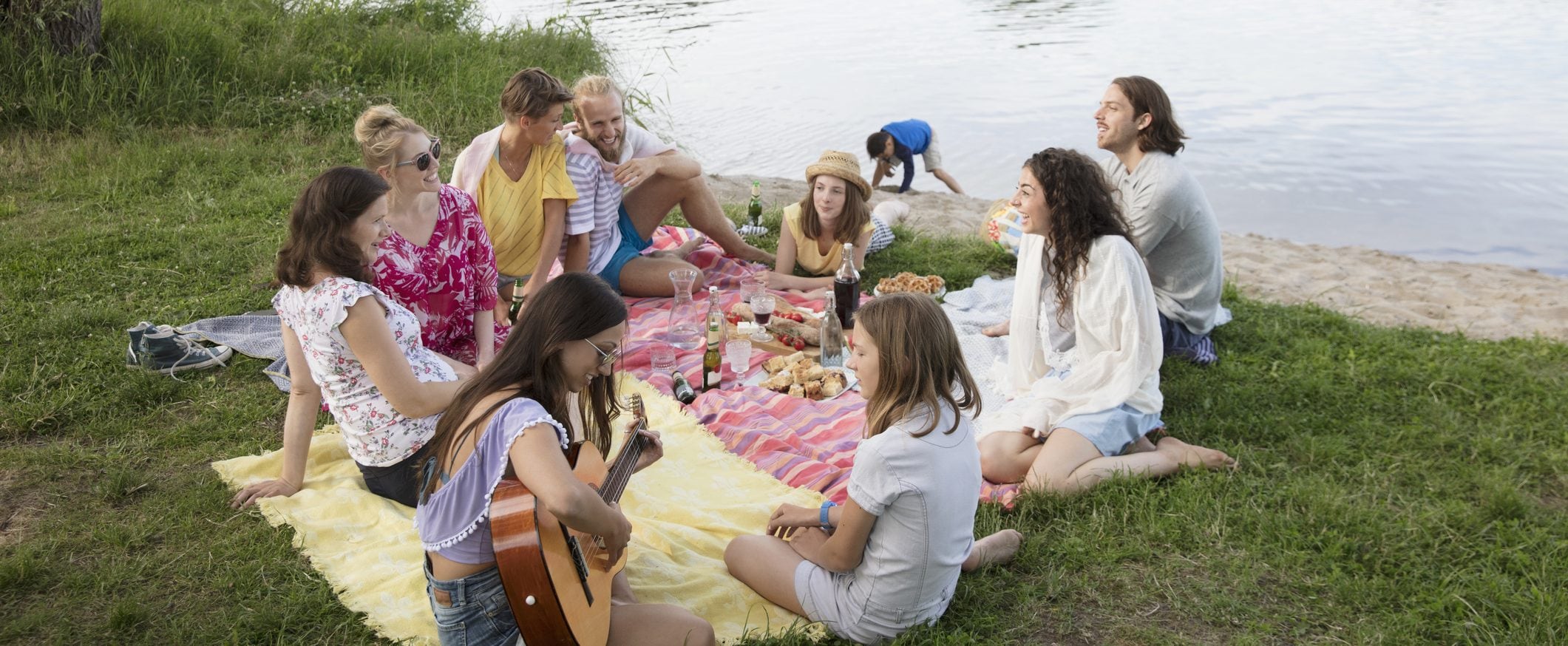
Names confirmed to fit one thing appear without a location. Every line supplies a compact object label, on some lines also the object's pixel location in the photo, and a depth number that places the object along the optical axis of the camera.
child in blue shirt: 10.99
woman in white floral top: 3.42
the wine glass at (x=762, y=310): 5.55
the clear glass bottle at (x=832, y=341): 5.23
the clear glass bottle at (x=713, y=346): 5.04
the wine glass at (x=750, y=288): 5.74
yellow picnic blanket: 3.40
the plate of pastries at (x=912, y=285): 6.00
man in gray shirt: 5.11
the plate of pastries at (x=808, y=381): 5.03
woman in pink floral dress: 4.33
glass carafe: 5.59
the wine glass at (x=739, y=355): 5.26
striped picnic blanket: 4.33
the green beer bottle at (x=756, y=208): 7.46
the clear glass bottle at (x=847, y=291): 5.49
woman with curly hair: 4.25
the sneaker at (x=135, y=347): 5.04
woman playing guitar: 2.74
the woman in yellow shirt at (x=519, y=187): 5.61
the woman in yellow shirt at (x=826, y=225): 6.14
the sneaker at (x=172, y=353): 5.03
